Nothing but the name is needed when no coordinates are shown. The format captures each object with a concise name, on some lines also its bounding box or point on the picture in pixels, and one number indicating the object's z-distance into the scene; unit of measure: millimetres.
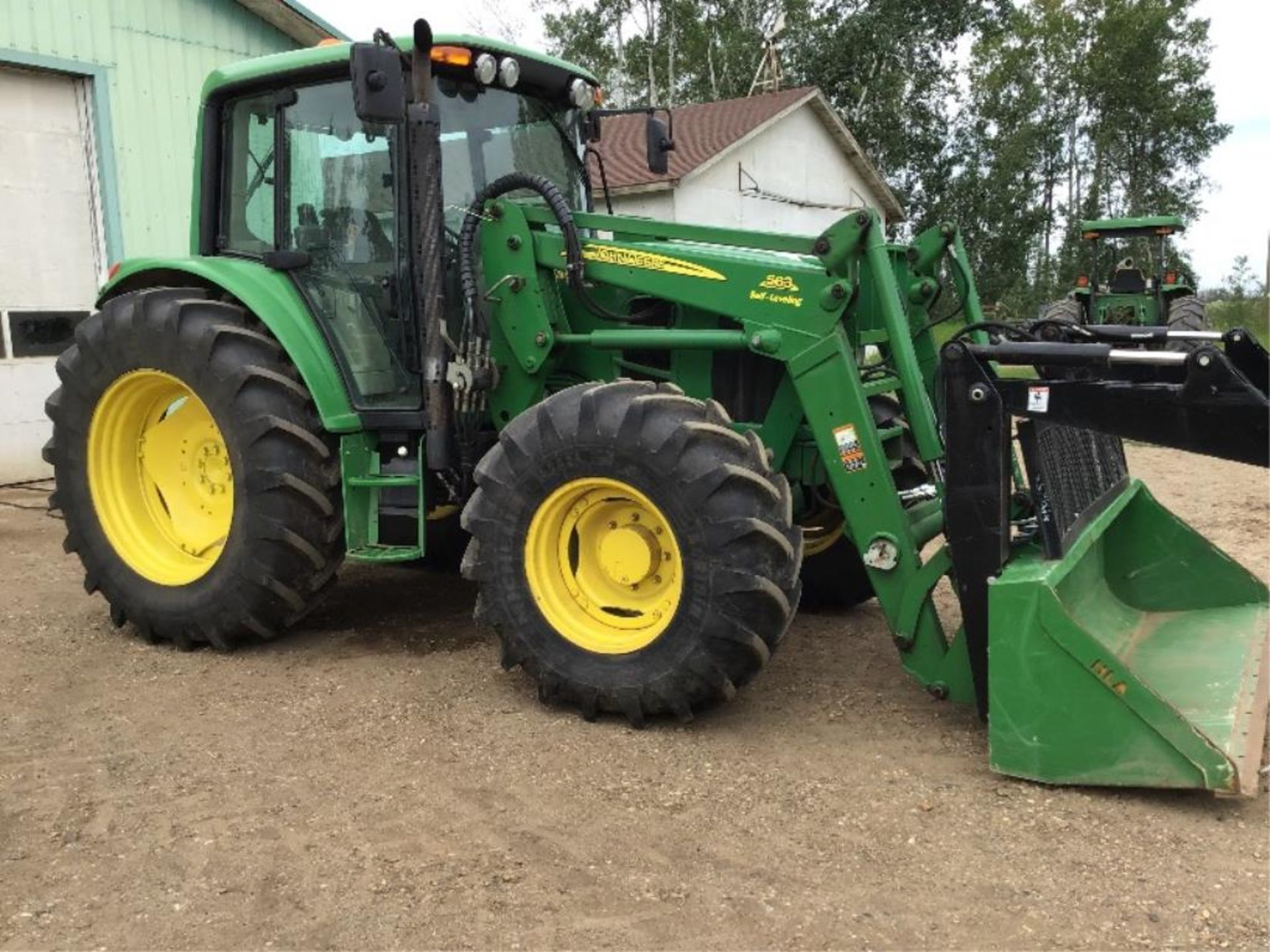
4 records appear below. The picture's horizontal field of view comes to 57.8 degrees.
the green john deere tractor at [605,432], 3533
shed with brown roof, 18953
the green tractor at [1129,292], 14328
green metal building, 8555
